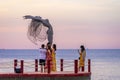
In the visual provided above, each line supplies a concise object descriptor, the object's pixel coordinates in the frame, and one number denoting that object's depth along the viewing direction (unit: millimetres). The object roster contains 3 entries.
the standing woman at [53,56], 30869
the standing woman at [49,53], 30709
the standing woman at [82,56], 31797
